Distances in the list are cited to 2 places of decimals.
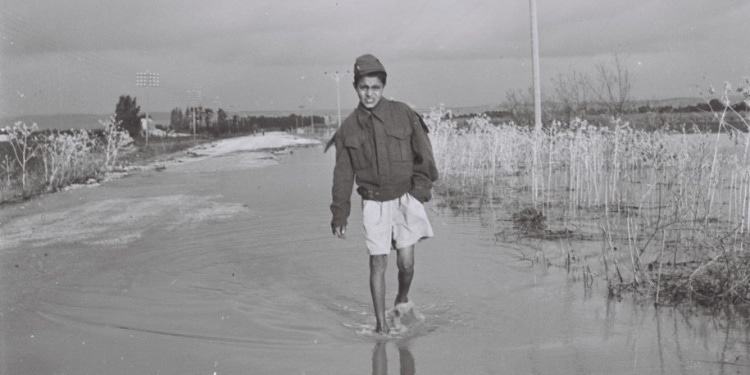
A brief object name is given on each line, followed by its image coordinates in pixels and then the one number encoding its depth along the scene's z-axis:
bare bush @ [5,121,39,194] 17.45
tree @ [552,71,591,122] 27.44
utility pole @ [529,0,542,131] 21.55
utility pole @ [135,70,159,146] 72.75
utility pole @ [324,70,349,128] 76.16
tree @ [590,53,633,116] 24.58
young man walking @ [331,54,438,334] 4.99
